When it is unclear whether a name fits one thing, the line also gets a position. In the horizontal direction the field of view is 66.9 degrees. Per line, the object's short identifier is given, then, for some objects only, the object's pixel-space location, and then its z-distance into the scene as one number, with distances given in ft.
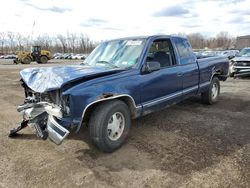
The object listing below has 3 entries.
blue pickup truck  8.92
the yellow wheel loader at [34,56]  80.11
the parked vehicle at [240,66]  32.01
